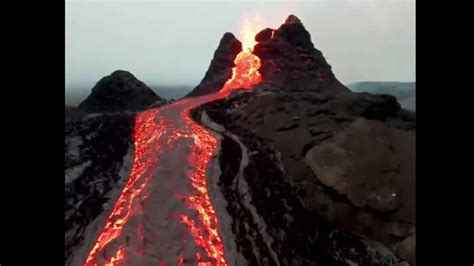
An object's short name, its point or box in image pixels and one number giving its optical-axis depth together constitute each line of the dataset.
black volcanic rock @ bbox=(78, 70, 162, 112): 32.94
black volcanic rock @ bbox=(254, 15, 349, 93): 36.62
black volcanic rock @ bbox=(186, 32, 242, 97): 40.88
